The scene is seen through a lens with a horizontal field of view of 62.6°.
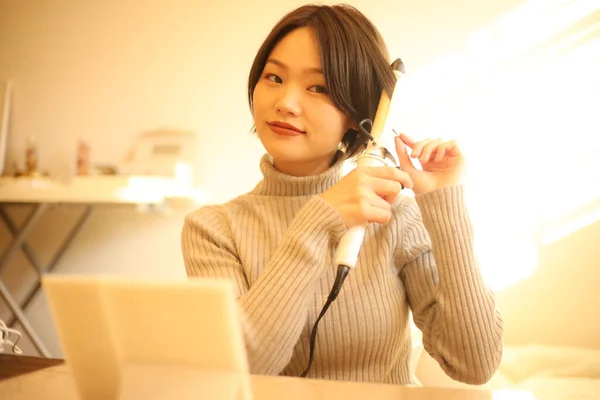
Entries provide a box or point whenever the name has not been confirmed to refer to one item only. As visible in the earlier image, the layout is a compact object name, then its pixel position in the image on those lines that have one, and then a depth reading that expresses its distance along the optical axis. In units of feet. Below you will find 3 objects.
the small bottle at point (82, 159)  6.45
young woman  1.95
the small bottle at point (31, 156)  6.58
